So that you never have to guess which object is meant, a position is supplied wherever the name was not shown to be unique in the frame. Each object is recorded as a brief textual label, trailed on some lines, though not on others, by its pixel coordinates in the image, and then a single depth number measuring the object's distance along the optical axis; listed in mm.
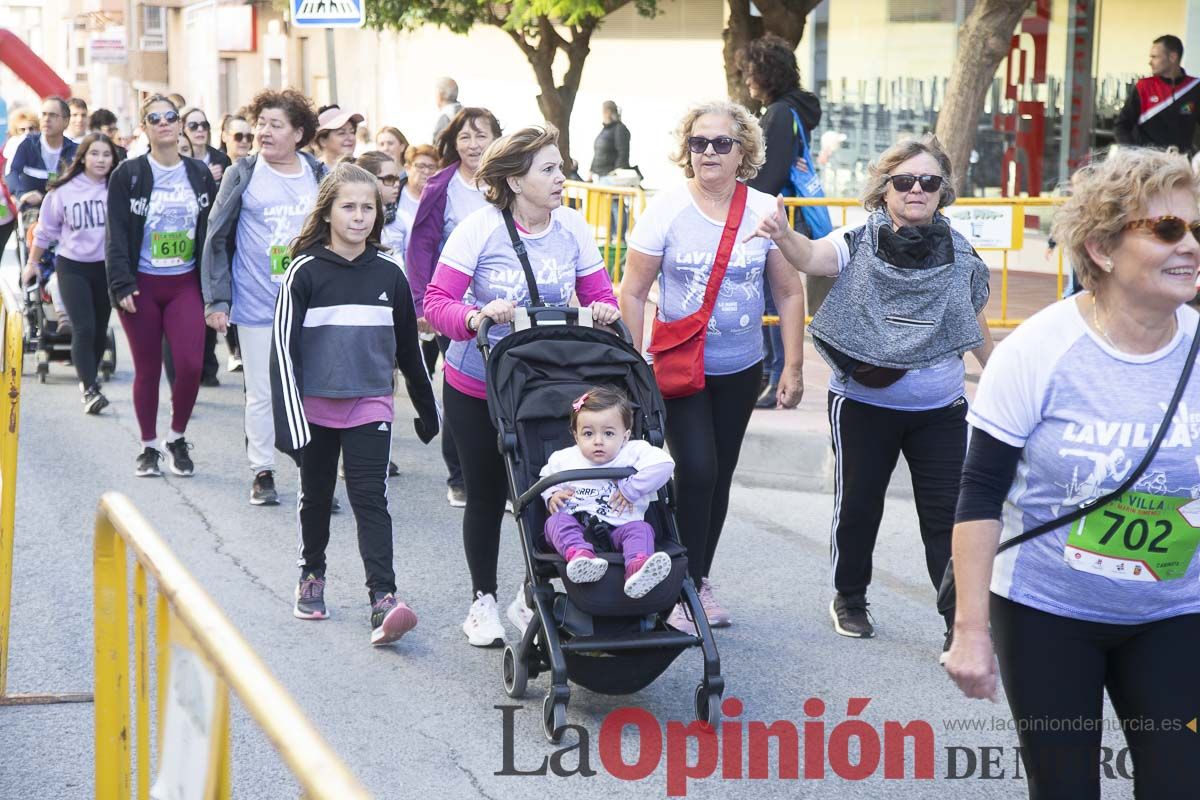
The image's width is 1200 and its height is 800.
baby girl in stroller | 5086
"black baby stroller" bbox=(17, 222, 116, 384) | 11766
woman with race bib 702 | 3221
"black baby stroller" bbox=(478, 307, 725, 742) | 4949
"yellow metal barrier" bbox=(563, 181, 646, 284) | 12602
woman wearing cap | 10156
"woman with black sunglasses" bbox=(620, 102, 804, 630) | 5812
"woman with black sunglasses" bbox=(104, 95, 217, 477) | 8641
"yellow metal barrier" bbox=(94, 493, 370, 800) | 2037
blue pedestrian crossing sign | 12969
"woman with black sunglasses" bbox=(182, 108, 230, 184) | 12203
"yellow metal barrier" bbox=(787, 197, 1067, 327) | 10523
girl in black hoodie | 5984
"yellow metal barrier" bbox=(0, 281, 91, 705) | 5062
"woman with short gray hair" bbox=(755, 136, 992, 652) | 5543
